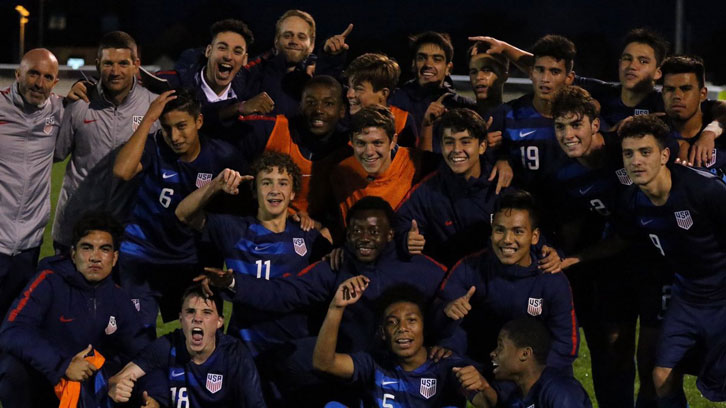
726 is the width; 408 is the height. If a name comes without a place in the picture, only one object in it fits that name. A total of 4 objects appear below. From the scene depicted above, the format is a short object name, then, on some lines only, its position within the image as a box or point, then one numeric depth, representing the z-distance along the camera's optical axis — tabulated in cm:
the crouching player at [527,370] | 490
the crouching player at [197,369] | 532
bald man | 618
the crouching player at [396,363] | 516
